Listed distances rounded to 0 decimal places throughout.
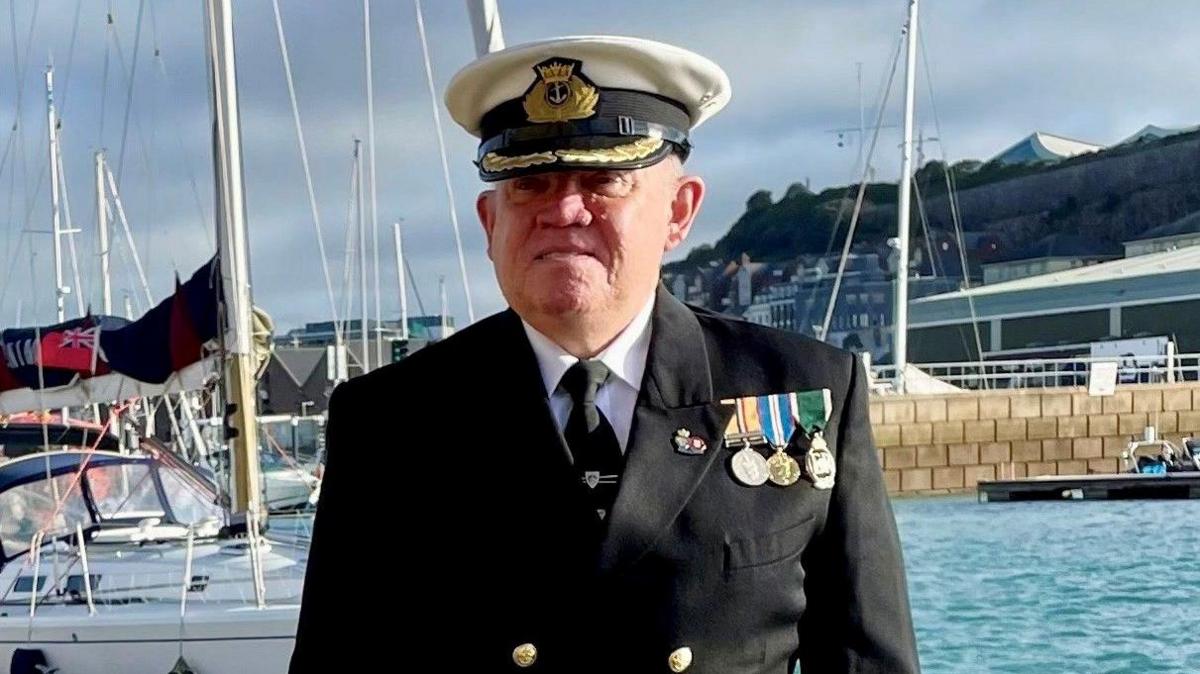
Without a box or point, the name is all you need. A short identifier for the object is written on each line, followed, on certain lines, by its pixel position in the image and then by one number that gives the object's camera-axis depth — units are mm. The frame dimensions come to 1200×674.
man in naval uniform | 2090
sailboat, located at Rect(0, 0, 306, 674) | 7867
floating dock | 28203
